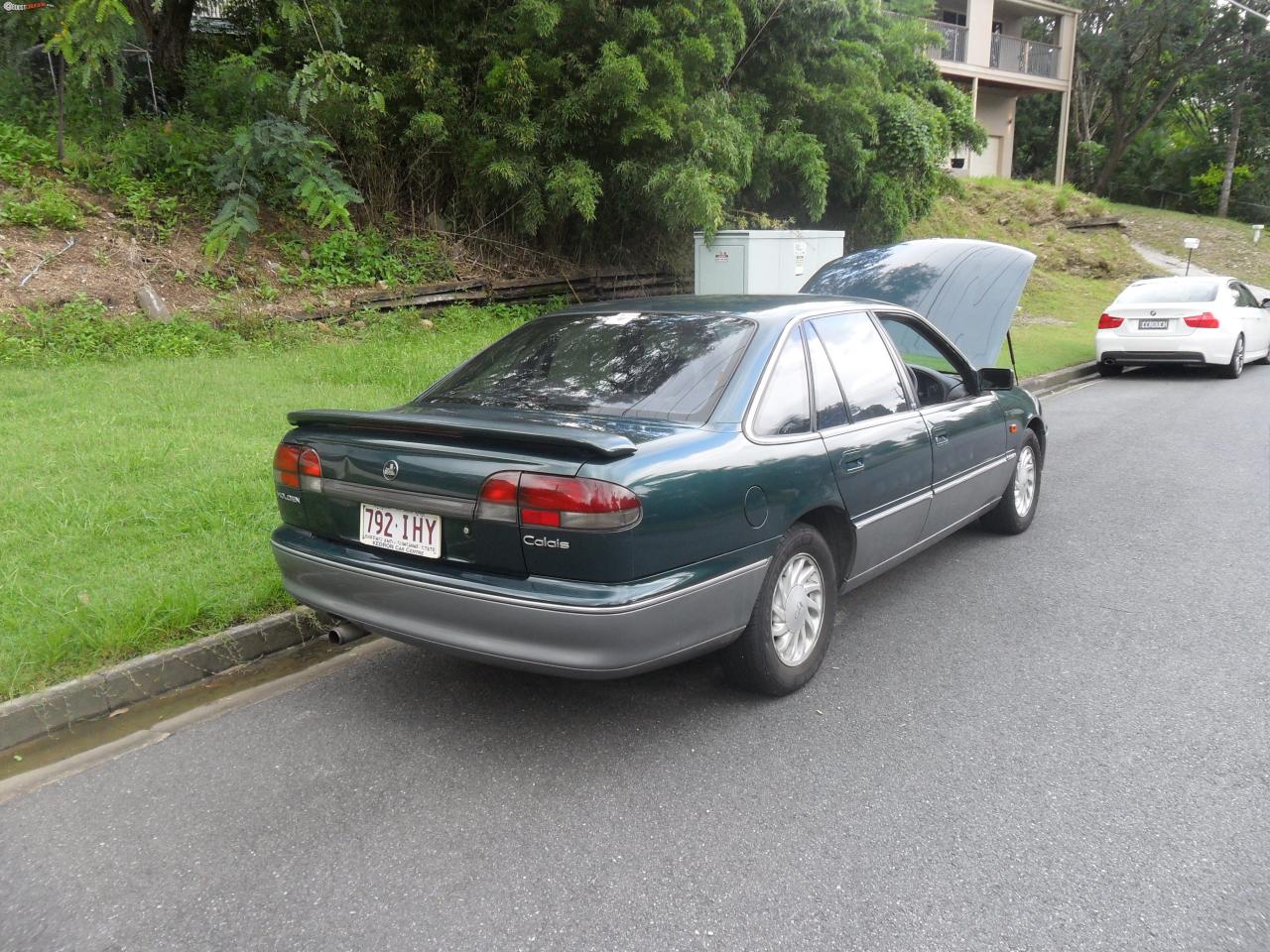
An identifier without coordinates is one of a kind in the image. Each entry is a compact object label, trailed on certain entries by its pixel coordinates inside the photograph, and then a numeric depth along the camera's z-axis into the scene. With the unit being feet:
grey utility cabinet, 39.75
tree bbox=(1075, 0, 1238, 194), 113.09
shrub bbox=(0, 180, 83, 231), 32.71
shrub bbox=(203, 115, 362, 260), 34.53
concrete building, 100.73
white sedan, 43.01
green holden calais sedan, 10.19
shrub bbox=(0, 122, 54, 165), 35.24
